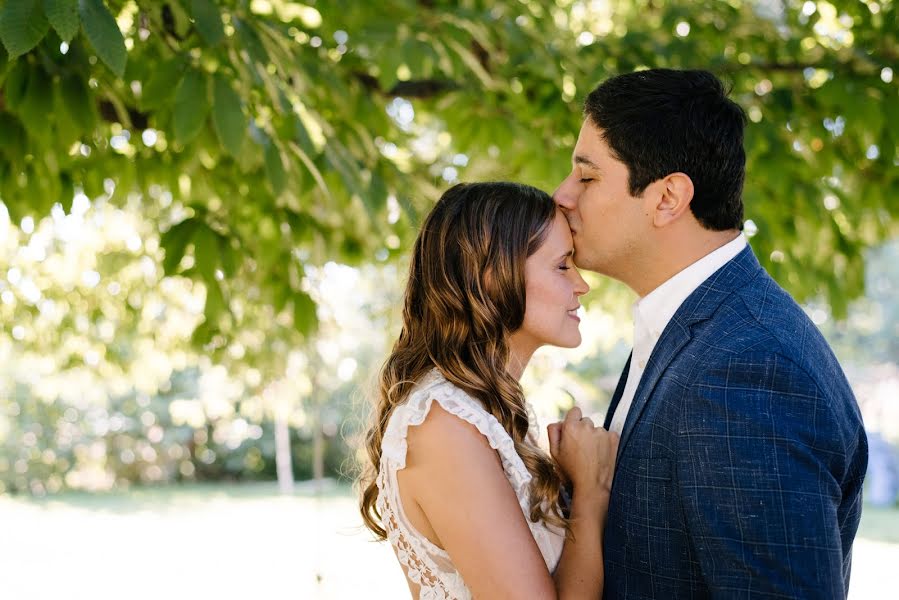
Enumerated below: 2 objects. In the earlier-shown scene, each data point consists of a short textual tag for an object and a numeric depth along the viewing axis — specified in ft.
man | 5.07
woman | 6.15
